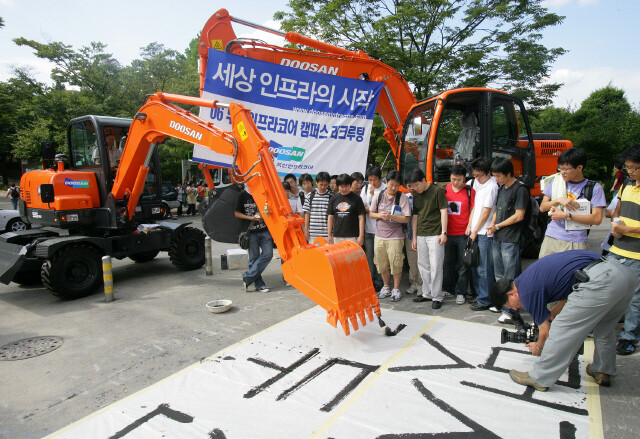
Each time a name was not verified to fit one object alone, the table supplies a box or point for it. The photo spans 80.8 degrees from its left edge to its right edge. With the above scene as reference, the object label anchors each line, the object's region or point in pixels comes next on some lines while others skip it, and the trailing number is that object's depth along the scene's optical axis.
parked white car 10.80
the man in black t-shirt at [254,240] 5.84
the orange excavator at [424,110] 5.81
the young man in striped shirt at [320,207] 5.69
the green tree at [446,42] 12.62
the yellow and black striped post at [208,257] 7.12
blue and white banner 5.82
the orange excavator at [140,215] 3.70
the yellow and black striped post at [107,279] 5.50
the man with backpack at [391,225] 5.10
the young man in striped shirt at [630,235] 3.45
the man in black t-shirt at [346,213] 5.28
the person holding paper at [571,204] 3.78
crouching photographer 2.68
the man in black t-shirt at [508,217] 4.39
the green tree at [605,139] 19.11
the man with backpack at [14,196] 16.66
